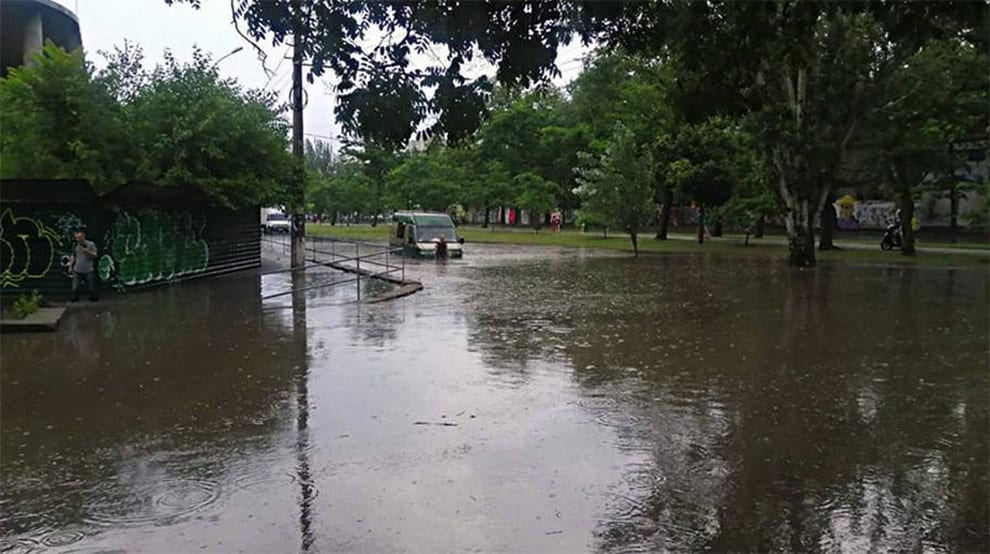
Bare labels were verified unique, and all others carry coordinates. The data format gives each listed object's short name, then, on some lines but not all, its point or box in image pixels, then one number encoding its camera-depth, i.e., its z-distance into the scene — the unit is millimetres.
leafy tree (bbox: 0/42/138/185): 19016
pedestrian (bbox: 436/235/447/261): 33938
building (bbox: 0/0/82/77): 28641
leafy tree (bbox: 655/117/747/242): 39031
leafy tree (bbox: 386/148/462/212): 64812
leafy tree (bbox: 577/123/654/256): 36219
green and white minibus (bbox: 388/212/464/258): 34656
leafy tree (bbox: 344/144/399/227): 74550
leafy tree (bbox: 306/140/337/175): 117650
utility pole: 25344
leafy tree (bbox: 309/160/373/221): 80812
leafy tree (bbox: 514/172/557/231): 57406
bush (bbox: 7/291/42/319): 14084
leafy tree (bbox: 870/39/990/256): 28188
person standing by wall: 16656
